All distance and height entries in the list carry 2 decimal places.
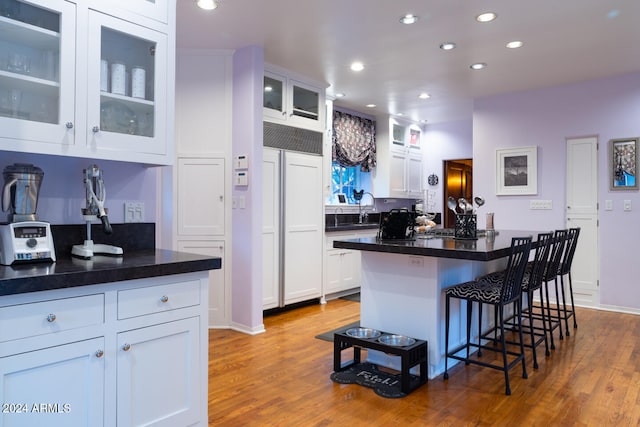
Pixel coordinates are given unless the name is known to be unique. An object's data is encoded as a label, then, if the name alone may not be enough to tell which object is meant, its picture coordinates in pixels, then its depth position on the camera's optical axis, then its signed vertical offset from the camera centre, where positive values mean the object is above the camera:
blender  1.69 -0.04
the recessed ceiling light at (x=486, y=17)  3.30 +1.51
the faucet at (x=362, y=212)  6.71 +0.03
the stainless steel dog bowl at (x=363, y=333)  3.03 -0.83
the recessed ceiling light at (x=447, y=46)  3.88 +1.52
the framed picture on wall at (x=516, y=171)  5.39 +0.55
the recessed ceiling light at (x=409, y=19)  3.32 +1.51
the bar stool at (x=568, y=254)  3.93 -0.36
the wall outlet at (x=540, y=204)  5.28 +0.13
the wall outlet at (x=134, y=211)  2.35 +0.01
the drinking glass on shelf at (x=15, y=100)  1.71 +0.44
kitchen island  2.88 -0.49
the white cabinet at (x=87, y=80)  1.74 +0.58
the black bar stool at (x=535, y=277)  3.18 -0.48
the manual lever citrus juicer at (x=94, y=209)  1.97 +0.02
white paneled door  4.98 +0.05
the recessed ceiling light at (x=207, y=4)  3.10 +1.50
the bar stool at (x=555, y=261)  3.55 -0.39
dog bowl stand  2.68 -0.88
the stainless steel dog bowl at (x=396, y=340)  2.85 -0.83
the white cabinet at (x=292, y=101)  4.45 +1.22
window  6.62 +0.52
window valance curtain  6.27 +1.08
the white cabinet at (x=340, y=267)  5.31 -0.67
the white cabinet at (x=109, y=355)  1.43 -0.53
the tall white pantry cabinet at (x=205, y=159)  4.00 +0.50
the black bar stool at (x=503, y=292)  2.75 -0.50
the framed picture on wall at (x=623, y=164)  4.74 +0.56
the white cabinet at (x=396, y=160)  6.84 +0.88
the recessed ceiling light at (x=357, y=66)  4.44 +1.53
